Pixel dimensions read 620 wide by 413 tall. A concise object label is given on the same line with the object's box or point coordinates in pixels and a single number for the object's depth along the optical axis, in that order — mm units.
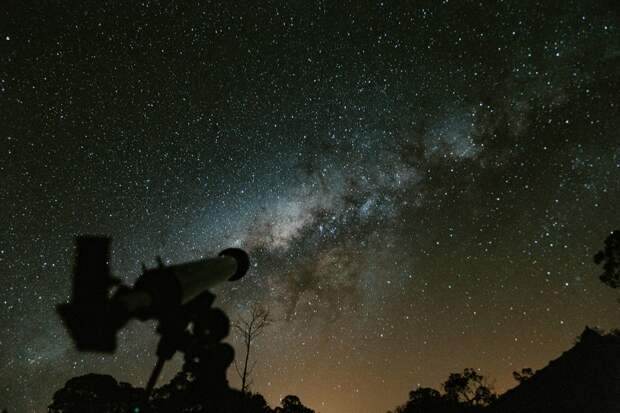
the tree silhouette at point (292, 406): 36031
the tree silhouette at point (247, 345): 27391
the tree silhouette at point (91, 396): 29609
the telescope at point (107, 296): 2234
